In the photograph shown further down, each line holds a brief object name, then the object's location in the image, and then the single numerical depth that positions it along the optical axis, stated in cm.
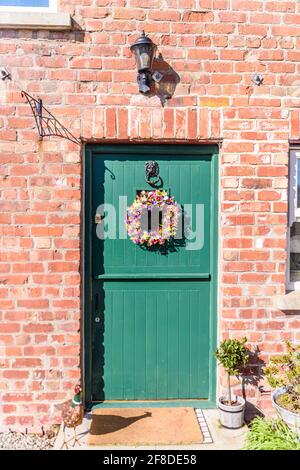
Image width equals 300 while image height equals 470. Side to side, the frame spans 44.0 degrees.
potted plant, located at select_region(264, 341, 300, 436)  279
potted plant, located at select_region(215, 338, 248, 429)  292
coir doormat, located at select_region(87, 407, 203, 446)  277
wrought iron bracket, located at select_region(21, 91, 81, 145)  302
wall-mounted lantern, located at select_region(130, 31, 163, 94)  290
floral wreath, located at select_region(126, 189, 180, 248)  322
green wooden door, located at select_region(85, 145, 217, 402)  323
